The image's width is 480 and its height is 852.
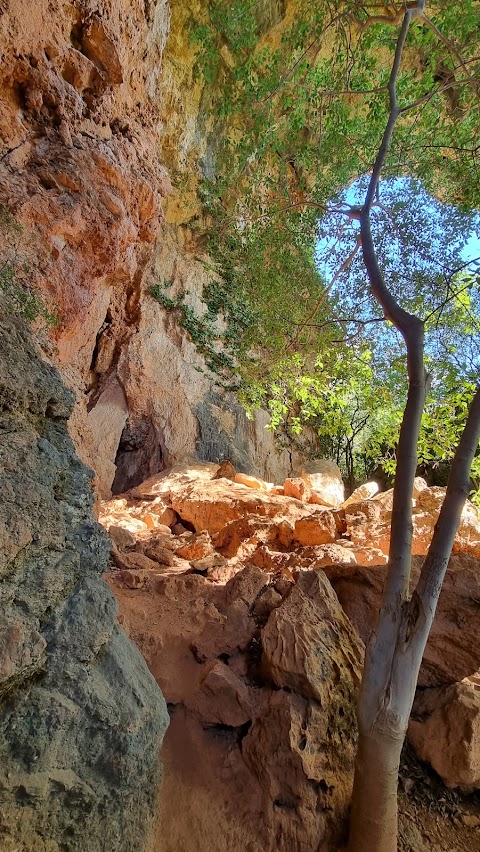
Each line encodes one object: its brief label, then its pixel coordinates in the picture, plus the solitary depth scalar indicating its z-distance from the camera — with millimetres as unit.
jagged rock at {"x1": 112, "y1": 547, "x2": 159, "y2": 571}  5281
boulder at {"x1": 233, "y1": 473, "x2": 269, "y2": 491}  9641
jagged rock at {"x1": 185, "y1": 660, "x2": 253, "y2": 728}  3162
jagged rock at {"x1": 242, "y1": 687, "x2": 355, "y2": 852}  2742
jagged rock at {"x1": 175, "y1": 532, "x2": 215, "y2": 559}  6297
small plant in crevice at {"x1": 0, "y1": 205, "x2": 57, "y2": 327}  4586
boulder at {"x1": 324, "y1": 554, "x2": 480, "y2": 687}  3861
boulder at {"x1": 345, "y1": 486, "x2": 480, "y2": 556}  6259
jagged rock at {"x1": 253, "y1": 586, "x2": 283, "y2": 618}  3918
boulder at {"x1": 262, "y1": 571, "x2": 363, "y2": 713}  3146
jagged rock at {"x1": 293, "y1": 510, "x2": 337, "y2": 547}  6893
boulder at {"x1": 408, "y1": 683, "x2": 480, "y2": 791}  3381
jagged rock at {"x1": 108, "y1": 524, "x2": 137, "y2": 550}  5965
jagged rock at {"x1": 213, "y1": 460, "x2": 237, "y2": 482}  9945
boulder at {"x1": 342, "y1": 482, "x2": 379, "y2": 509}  9134
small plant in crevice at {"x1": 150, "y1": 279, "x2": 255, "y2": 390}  13164
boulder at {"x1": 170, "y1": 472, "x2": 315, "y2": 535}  7793
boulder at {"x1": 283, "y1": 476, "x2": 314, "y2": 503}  9180
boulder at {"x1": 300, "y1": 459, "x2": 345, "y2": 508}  9977
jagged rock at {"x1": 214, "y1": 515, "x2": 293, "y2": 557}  6852
